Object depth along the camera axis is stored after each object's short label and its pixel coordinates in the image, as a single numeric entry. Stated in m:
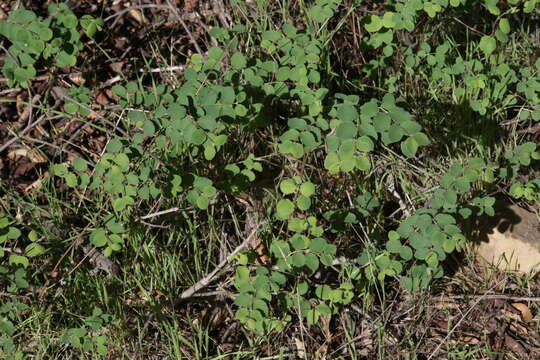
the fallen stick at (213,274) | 2.83
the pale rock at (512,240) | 3.15
